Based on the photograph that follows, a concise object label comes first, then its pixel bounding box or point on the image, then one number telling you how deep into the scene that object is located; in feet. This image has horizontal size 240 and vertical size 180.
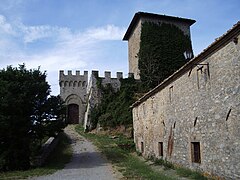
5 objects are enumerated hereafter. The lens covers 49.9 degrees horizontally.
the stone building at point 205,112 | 27.17
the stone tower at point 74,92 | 129.80
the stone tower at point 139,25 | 95.82
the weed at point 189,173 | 32.65
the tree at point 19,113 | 46.65
